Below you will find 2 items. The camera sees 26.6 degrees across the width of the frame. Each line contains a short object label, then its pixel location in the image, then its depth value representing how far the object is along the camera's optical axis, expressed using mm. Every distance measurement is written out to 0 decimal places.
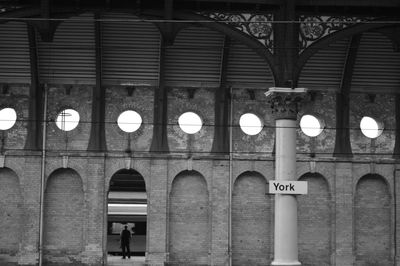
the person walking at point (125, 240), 33803
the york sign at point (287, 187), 22781
